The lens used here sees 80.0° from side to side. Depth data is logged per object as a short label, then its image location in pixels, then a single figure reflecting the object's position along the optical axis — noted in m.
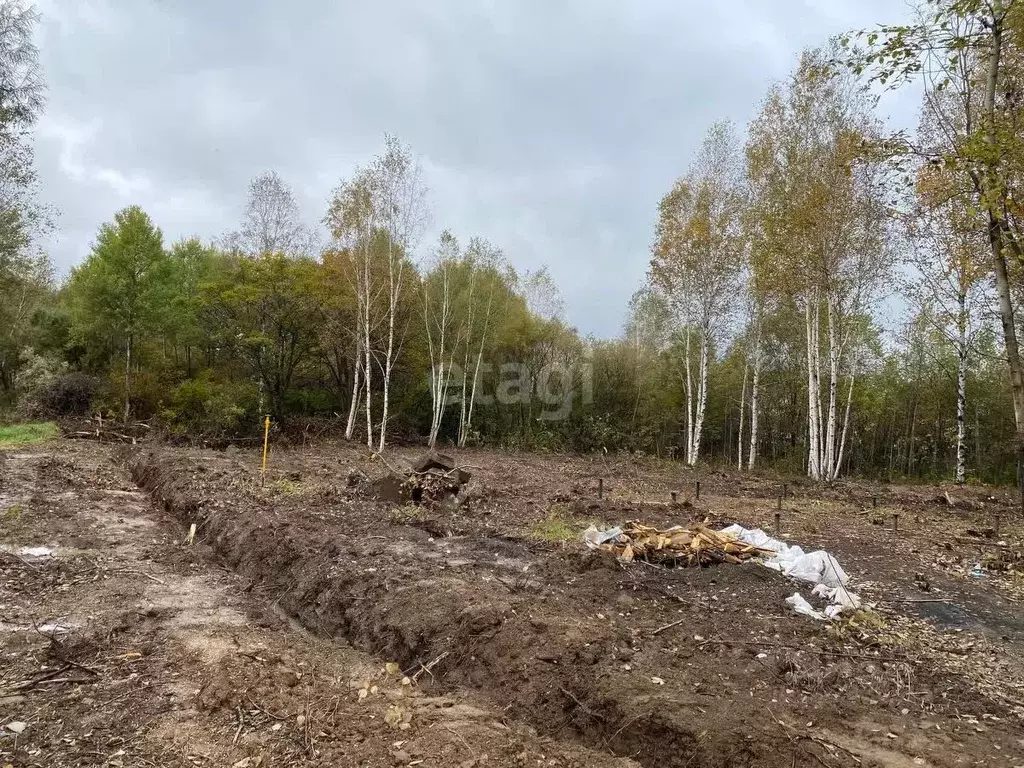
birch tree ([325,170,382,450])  21.12
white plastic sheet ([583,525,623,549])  7.37
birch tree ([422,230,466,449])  23.59
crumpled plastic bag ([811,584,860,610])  5.34
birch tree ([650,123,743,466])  19.52
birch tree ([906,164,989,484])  9.59
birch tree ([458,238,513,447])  24.80
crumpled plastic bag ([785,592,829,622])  5.18
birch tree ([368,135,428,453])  20.97
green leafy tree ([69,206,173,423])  22.03
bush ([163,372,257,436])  20.66
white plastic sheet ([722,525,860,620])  5.34
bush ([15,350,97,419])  23.09
